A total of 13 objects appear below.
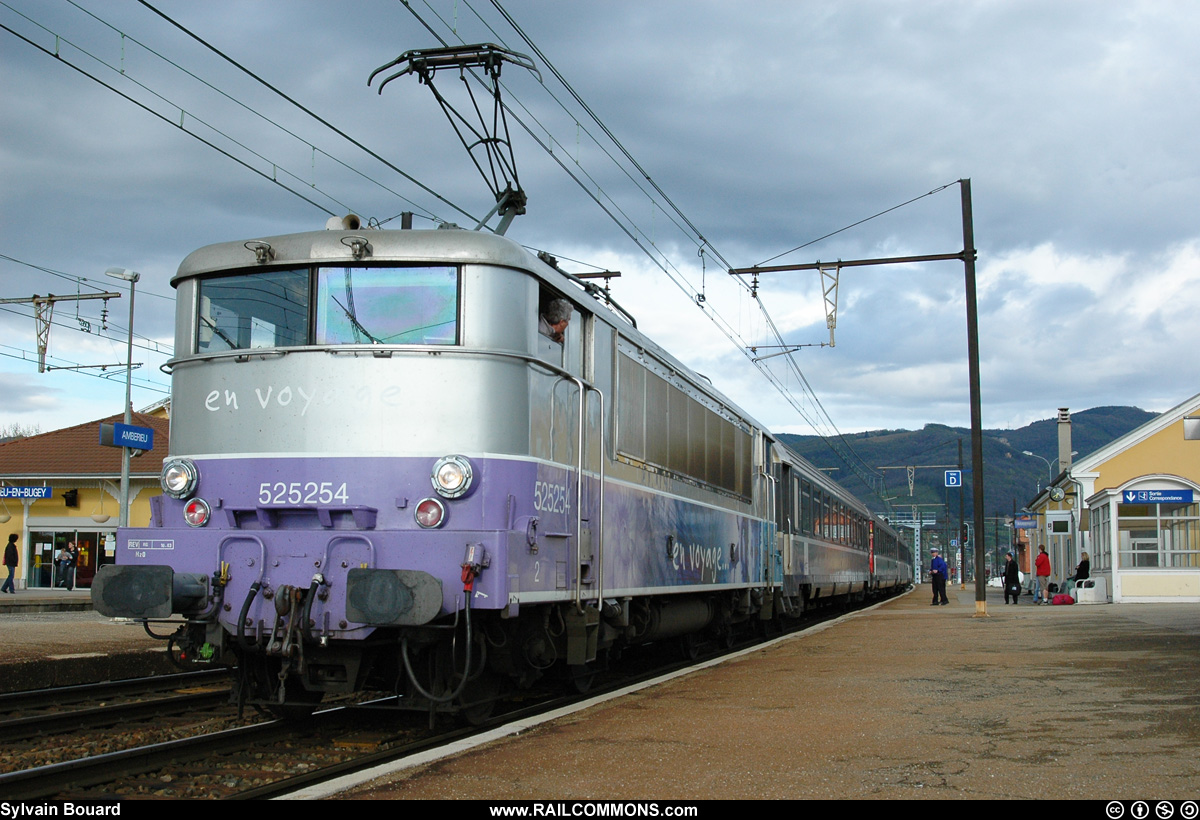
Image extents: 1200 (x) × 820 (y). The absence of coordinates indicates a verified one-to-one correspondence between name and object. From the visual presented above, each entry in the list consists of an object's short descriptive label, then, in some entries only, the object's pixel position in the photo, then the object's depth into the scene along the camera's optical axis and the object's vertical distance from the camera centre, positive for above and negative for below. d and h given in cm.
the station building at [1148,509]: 2717 +75
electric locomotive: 700 +38
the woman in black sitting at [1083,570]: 3014 -83
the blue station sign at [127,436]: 2181 +192
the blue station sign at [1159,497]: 2706 +101
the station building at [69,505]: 3641 +90
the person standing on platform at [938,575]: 3053 -102
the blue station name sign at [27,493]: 3198 +113
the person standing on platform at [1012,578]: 3139 -113
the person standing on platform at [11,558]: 3006 -68
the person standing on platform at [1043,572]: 2966 -87
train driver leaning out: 828 +161
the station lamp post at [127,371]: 2473 +370
